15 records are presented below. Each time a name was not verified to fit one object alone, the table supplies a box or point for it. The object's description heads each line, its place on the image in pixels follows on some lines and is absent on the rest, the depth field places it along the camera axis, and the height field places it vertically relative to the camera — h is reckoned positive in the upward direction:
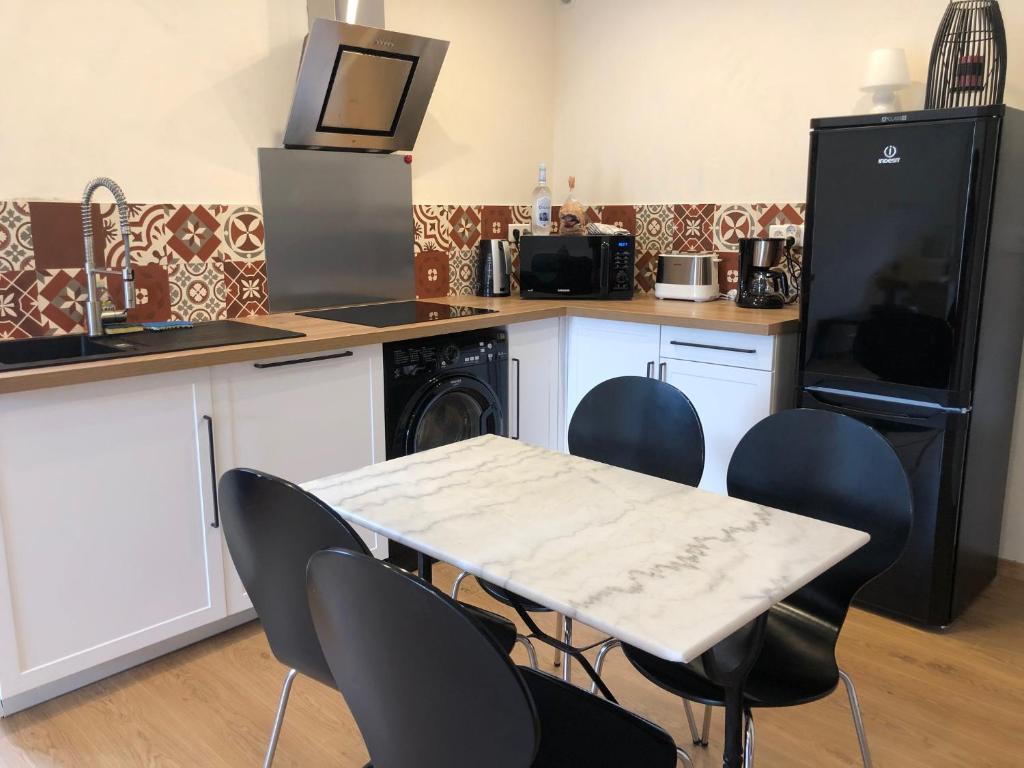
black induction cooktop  2.79 -0.27
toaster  3.26 -0.15
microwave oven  3.34 -0.11
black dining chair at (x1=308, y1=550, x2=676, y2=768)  0.85 -0.47
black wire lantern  2.42 +0.54
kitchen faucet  2.25 -0.10
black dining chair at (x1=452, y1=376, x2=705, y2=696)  1.94 -0.47
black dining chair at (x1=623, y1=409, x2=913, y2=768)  1.44 -0.54
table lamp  2.73 +0.55
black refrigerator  2.26 -0.19
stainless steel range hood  2.76 +0.53
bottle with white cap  3.67 +0.14
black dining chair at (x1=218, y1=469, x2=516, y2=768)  1.20 -0.46
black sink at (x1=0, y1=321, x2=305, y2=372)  2.24 -0.29
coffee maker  2.92 -0.13
